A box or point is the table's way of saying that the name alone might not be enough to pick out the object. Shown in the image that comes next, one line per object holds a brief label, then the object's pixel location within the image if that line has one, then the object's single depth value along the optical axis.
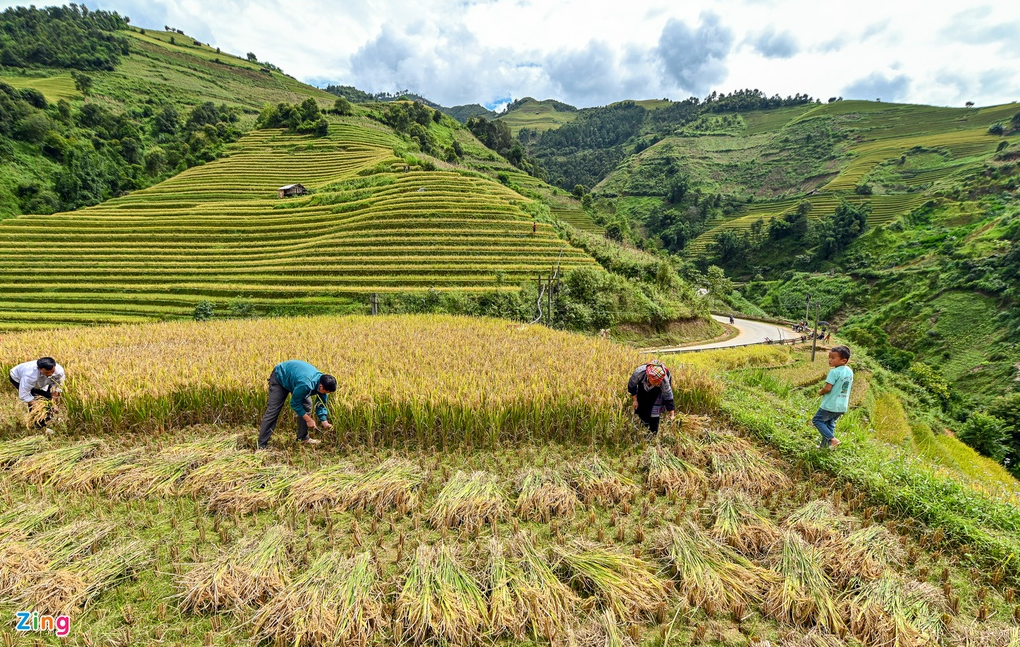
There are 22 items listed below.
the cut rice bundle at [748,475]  5.08
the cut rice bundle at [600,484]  4.83
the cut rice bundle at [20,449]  5.24
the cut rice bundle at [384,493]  4.50
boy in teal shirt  5.64
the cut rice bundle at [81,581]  3.16
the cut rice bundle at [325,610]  2.95
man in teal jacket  5.44
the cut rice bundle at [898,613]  3.12
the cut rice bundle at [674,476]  5.00
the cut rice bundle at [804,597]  3.25
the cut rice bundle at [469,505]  4.28
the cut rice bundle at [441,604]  3.05
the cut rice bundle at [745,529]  4.05
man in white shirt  6.13
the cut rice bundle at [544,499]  4.51
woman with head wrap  5.95
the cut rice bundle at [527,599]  3.13
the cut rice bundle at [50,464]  4.87
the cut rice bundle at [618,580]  3.31
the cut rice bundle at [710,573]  3.42
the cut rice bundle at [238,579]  3.26
